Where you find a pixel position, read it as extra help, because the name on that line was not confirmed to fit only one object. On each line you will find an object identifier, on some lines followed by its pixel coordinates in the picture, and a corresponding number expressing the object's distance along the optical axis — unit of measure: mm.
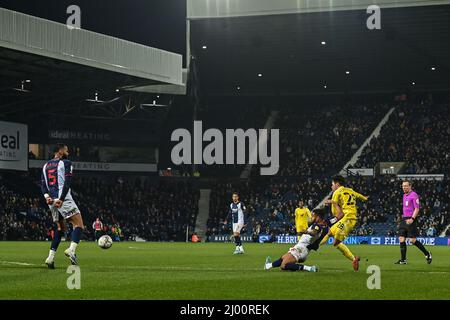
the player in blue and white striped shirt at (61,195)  18180
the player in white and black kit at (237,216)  34625
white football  24819
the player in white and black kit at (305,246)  18406
